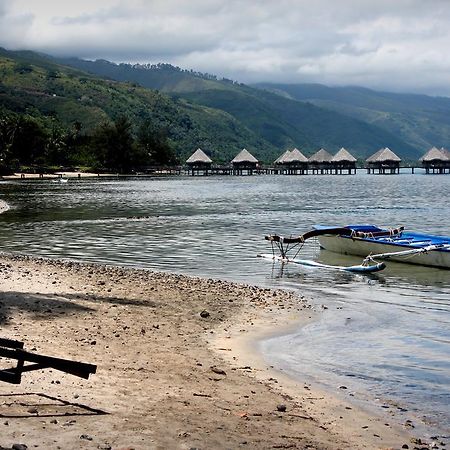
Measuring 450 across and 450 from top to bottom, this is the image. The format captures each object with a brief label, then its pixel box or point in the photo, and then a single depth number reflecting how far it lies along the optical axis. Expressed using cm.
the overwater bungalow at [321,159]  19375
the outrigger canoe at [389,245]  2810
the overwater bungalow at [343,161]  19000
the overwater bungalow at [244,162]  18225
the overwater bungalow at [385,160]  18950
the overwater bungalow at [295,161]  18900
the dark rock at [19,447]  787
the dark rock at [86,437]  837
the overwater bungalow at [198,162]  17512
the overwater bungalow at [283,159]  19075
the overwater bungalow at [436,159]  18475
